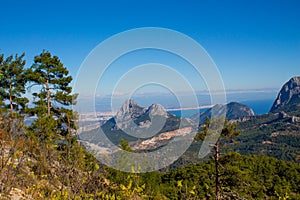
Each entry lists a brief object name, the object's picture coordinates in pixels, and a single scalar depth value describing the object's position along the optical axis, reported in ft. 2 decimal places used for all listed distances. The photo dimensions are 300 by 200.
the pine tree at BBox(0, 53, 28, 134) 78.28
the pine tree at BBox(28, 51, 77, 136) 68.08
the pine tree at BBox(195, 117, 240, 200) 51.66
